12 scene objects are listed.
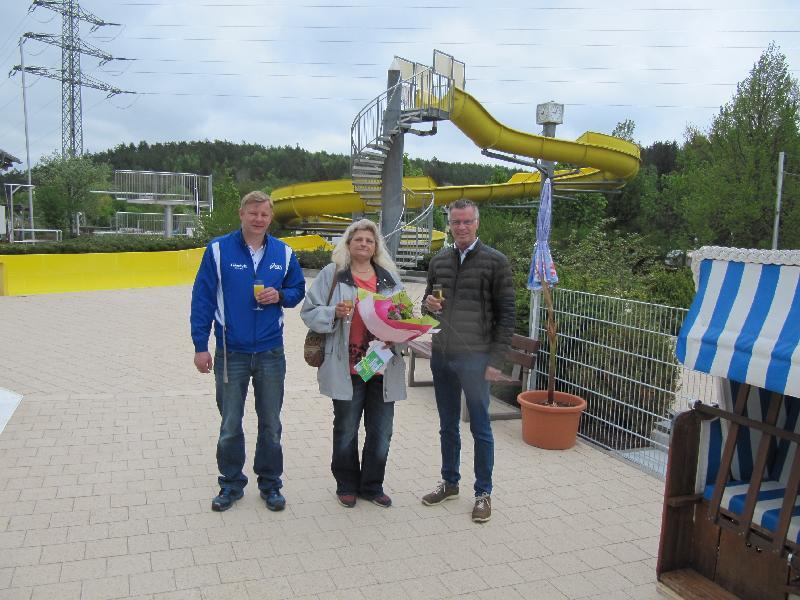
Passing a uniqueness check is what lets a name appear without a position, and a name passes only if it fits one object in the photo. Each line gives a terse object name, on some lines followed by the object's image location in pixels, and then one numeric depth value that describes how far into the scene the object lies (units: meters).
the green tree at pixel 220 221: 24.17
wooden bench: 5.87
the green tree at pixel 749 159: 24.42
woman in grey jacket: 3.81
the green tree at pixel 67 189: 33.72
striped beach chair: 2.36
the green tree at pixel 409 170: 46.10
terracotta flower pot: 5.21
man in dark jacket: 3.86
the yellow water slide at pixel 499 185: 17.77
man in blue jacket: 3.80
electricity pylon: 44.62
